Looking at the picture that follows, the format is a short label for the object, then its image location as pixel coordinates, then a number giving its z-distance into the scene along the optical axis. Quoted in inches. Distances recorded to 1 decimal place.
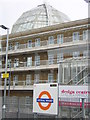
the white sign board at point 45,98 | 382.3
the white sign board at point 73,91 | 380.2
